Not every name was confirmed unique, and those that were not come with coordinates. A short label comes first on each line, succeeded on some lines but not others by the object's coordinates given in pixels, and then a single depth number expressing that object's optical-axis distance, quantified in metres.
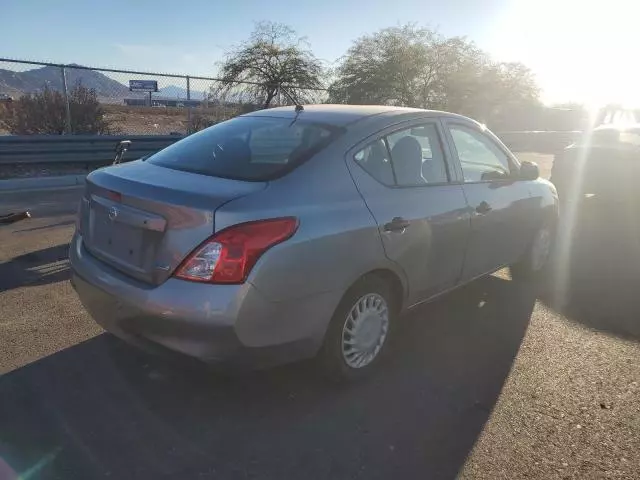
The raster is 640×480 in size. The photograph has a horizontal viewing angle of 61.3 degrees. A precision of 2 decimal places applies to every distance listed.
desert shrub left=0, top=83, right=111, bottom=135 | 12.44
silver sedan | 2.60
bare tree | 16.36
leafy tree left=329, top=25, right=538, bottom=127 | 22.06
